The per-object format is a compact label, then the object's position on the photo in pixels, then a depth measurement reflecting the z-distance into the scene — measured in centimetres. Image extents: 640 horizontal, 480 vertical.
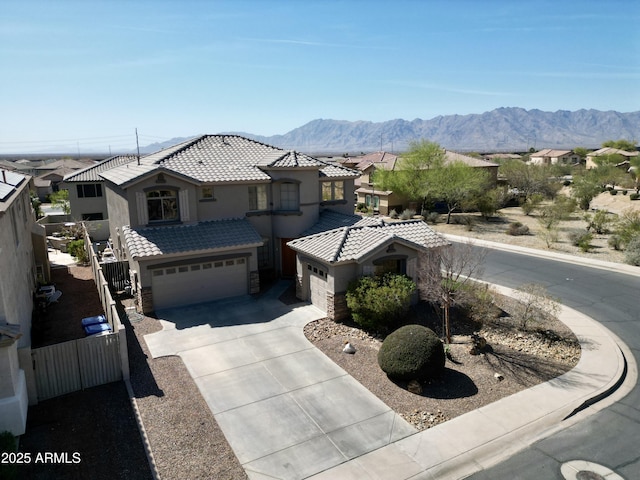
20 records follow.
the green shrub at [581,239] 3123
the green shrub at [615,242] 3152
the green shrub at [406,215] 4506
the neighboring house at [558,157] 12225
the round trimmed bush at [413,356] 1316
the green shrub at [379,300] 1677
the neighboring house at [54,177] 6383
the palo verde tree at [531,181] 5397
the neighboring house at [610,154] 9688
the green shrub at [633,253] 2736
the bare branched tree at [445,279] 1619
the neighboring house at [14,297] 1043
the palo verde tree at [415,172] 4616
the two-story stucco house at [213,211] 1948
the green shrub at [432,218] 4516
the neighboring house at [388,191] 4925
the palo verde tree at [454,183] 4325
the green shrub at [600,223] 3700
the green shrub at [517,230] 3772
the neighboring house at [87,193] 3636
